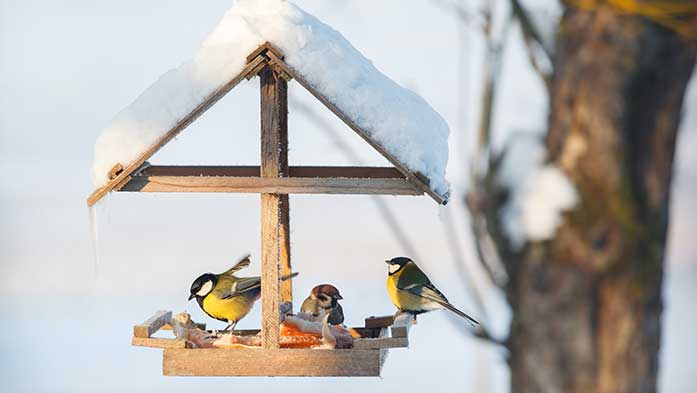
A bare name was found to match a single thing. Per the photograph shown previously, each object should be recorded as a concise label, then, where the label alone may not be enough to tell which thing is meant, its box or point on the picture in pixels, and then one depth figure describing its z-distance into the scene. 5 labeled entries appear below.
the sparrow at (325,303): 11.01
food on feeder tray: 9.66
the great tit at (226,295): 10.66
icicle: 9.51
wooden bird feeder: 9.27
